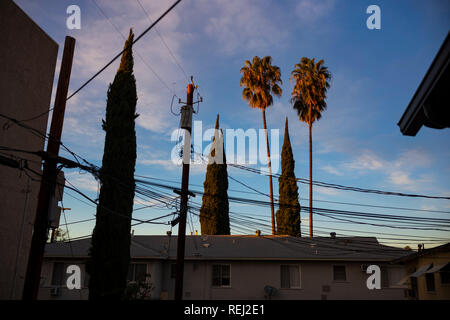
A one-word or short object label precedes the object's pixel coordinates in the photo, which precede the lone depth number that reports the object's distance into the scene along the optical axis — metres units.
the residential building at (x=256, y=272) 24.52
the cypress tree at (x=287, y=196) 41.68
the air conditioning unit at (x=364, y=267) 24.69
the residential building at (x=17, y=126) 13.46
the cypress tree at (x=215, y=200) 41.66
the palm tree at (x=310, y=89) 43.44
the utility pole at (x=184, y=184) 14.44
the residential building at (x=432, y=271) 18.47
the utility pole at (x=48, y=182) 9.45
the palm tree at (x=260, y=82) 44.38
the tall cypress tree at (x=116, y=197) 16.30
